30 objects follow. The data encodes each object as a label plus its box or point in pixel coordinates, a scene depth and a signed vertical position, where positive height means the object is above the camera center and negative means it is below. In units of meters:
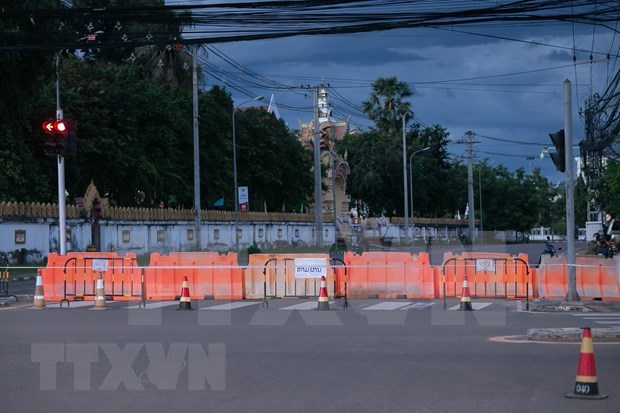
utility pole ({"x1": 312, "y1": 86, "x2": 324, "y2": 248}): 54.88 +3.25
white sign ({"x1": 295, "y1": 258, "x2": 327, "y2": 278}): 22.20 -0.86
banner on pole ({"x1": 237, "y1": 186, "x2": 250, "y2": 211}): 52.97 +1.89
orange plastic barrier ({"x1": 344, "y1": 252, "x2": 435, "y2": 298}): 24.41 -1.25
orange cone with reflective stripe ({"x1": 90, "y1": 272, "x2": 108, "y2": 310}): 21.67 -1.42
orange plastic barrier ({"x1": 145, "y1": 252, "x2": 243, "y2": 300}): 24.48 -1.21
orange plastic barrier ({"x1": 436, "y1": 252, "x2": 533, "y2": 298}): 23.73 -1.16
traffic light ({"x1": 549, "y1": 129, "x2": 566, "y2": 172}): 21.70 +1.66
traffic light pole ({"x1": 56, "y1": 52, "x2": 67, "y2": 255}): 26.44 +0.85
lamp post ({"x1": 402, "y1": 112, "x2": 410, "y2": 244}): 74.31 +2.07
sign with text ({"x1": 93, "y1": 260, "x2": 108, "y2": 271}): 23.36 -0.75
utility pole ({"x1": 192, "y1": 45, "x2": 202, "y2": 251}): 45.78 +3.53
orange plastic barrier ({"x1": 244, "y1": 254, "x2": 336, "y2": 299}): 24.42 -1.28
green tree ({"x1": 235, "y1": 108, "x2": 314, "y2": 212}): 69.62 +4.98
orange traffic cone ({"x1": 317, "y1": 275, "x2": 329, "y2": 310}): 20.77 -1.45
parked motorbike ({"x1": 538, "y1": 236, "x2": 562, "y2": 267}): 43.56 -1.08
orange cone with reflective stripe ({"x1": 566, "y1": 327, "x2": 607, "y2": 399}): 9.31 -1.45
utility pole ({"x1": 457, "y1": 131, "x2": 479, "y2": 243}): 81.38 +2.01
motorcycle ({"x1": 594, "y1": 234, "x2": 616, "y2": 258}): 43.26 -0.94
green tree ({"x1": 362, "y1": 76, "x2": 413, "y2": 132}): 103.38 +13.30
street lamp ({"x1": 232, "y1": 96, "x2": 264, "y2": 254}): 55.06 +1.36
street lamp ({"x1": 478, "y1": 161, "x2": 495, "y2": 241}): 106.51 +4.79
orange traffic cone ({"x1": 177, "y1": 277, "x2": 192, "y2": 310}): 20.97 -1.43
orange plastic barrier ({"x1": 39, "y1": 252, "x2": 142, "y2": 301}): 24.27 -1.09
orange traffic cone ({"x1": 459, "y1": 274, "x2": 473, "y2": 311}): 20.53 -1.50
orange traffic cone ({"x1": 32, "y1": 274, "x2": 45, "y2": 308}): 22.17 -1.39
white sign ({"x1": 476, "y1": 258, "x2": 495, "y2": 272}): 23.75 -0.90
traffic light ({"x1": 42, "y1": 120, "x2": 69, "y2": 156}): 24.66 +2.44
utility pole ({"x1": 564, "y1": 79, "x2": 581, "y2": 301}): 21.61 +0.64
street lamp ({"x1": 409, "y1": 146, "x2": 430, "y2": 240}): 88.75 +4.24
